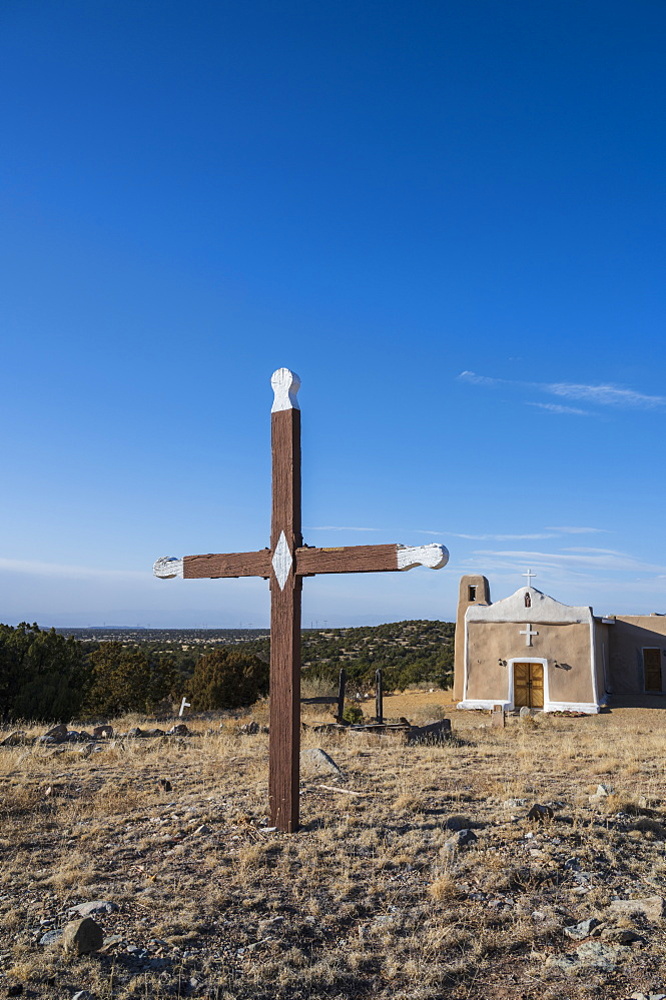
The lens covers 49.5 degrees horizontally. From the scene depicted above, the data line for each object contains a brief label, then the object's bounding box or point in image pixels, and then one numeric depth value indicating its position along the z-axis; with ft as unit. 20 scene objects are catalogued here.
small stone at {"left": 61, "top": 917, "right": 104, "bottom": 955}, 13.67
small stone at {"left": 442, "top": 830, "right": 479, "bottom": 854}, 19.38
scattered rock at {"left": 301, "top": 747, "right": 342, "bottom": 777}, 29.99
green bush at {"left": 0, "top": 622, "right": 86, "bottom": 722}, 58.34
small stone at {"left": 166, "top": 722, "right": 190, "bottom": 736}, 44.44
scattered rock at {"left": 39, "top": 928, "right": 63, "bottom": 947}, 14.20
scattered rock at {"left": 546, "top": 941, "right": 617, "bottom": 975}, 13.71
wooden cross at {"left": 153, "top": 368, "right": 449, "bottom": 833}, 21.39
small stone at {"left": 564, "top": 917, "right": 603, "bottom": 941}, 14.93
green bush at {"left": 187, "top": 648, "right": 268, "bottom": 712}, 77.00
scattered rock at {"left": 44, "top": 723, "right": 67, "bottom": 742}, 40.50
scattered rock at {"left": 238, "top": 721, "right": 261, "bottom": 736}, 46.44
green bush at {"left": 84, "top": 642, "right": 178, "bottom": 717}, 70.74
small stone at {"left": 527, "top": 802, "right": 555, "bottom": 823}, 21.90
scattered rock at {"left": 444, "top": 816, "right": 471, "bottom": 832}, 21.65
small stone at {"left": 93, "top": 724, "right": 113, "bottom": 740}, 42.93
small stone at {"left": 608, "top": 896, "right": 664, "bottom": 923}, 15.71
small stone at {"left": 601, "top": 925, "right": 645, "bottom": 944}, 14.62
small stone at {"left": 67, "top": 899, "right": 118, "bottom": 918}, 15.60
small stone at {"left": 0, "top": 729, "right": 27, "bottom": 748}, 38.37
